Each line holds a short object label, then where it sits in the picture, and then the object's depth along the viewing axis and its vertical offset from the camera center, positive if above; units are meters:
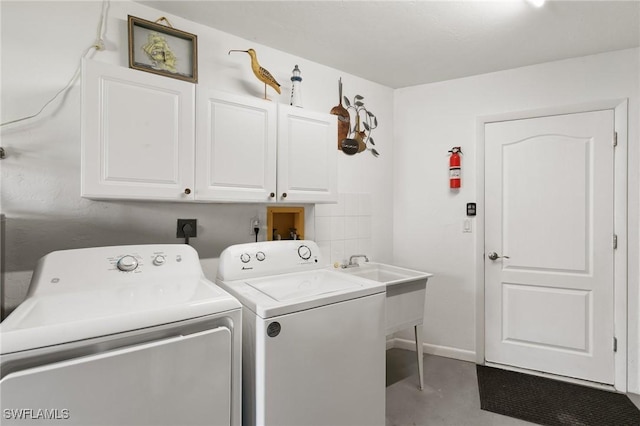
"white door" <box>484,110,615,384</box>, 2.37 -0.24
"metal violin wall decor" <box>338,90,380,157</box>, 2.76 +0.72
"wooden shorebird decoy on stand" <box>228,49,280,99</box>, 2.00 +0.88
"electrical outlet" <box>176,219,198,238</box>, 1.89 -0.09
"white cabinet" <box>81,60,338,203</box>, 1.38 +0.35
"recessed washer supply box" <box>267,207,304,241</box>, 2.26 -0.07
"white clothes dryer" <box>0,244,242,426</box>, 0.90 -0.44
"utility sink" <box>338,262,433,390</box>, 2.18 -0.61
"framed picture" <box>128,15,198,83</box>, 1.62 +0.84
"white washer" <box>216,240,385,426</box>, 1.35 -0.60
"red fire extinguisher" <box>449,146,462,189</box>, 2.78 +0.40
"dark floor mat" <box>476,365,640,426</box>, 2.00 -1.27
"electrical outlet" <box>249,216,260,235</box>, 2.16 -0.09
